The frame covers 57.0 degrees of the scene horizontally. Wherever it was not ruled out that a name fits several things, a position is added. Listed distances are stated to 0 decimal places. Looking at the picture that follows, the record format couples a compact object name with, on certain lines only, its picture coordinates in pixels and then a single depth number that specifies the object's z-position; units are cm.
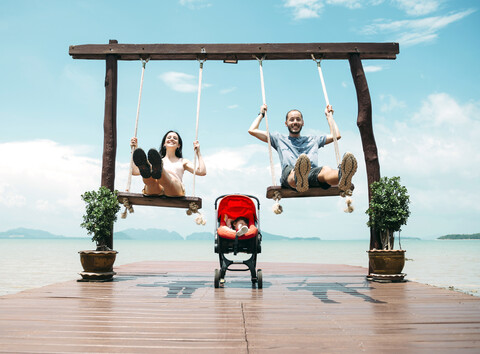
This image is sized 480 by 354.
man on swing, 473
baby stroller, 489
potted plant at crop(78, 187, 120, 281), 580
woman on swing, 465
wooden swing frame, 623
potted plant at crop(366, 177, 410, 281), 577
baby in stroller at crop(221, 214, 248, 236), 515
